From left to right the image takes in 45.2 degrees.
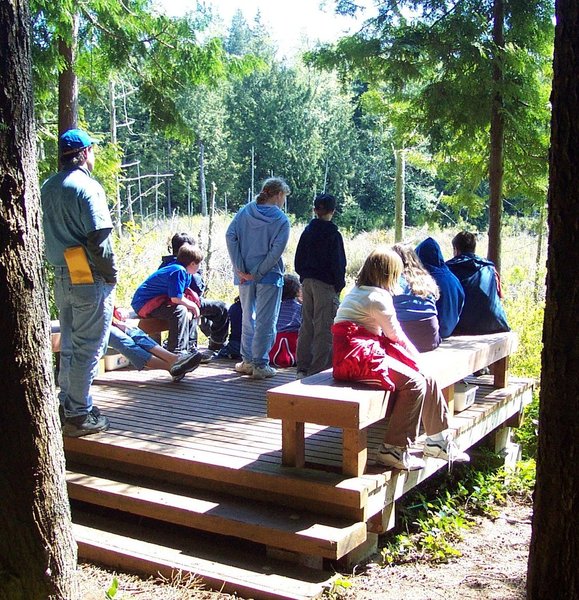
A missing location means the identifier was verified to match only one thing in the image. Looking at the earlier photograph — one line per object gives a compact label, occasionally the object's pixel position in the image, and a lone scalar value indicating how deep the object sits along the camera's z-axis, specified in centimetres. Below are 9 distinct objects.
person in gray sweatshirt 620
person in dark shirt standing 605
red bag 721
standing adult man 454
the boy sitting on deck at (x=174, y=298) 671
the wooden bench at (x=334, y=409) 390
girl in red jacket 430
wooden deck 381
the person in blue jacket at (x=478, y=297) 616
